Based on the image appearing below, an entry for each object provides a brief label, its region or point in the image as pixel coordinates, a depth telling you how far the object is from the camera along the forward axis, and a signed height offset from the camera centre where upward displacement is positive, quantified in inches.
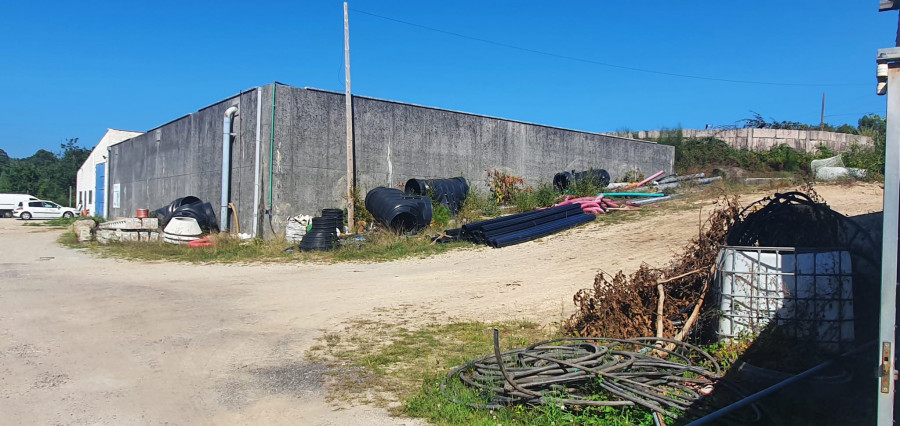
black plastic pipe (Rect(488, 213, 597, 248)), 548.1 -25.6
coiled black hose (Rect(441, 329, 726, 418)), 159.2 -50.9
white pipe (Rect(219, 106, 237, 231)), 699.4 +49.7
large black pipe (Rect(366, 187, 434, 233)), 607.5 -7.9
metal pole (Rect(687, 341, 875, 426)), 135.6 -46.7
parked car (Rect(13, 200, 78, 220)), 1660.9 -41.7
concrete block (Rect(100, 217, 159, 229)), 666.8 -29.8
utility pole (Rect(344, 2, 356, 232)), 665.6 +68.8
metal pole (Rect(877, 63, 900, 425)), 96.7 -7.7
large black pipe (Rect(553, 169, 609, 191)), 842.3 +43.3
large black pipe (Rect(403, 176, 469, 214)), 706.2 +16.6
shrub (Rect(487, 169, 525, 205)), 831.1 +28.0
